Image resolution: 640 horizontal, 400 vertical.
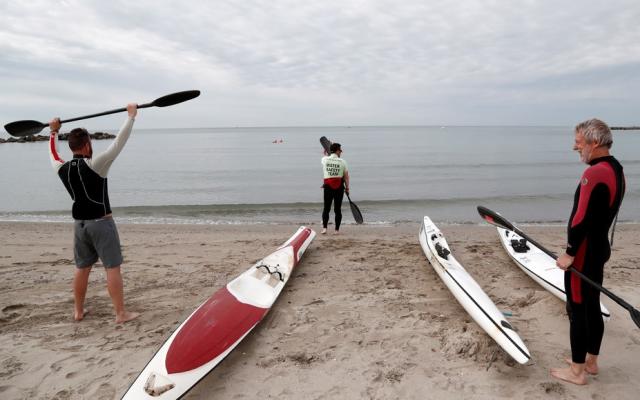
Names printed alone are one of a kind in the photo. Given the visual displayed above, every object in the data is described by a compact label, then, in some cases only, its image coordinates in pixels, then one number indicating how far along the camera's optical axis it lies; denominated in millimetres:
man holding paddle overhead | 3250
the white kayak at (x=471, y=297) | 2945
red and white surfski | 2596
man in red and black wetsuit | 2334
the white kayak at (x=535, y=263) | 4273
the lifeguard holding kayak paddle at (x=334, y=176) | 6902
